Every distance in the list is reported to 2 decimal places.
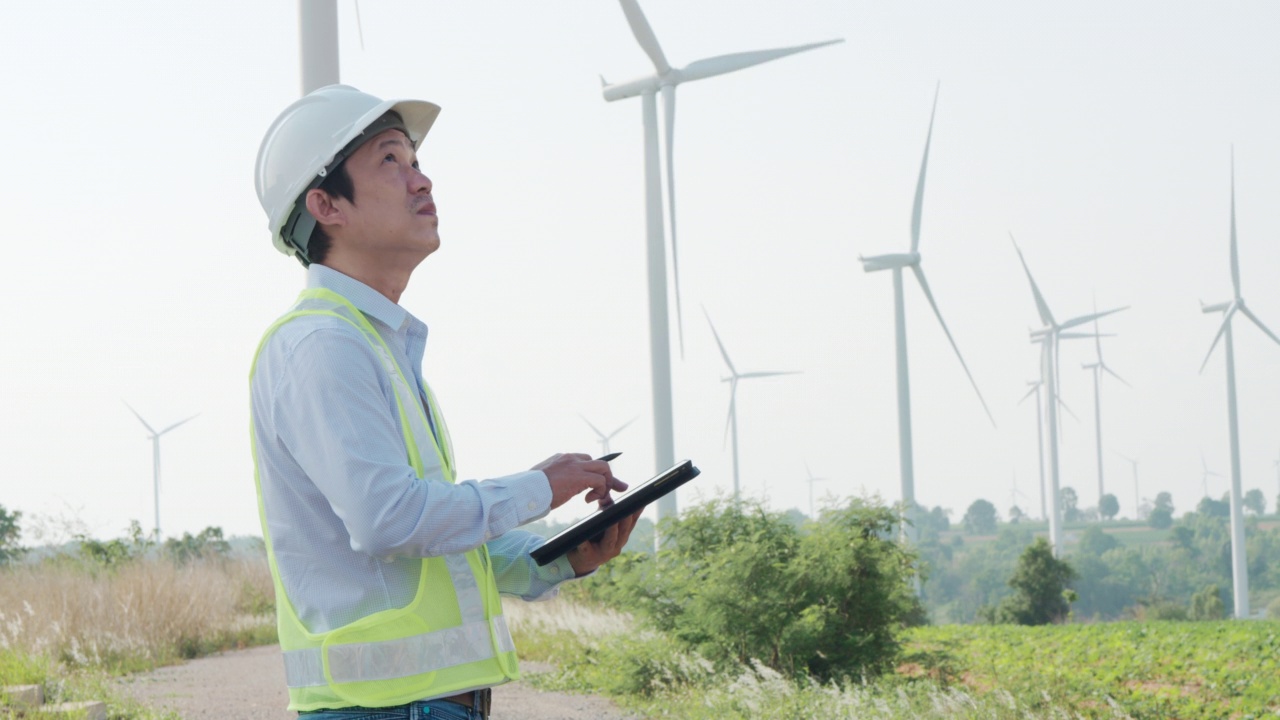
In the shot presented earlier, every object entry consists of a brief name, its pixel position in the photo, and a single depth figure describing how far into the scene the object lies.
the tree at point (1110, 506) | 160.44
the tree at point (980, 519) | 150.25
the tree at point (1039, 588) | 32.56
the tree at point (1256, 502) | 165.00
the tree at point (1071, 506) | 158.62
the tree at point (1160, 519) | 138.50
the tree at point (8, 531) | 23.66
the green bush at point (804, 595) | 11.47
